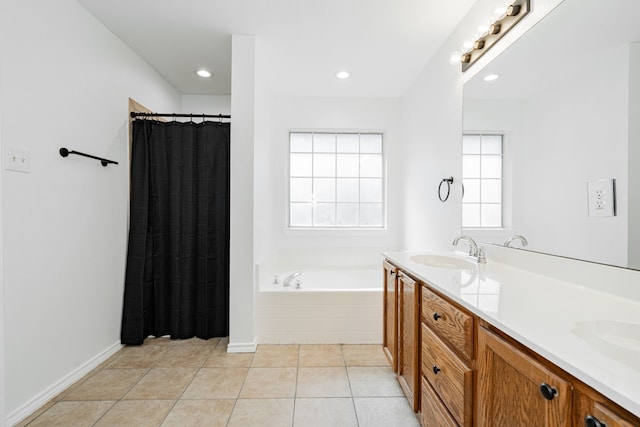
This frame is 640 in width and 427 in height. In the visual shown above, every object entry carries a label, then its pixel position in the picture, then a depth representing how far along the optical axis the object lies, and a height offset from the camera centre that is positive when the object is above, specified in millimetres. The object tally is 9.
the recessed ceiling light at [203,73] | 2958 +1436
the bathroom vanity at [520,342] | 604 -335
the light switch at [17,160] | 1535 +285
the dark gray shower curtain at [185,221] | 2521 -63
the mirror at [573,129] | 1036 +371
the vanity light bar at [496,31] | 1548 +1075
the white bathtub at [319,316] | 2537 -875
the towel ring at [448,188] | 2288 +222
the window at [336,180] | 3680 +442
